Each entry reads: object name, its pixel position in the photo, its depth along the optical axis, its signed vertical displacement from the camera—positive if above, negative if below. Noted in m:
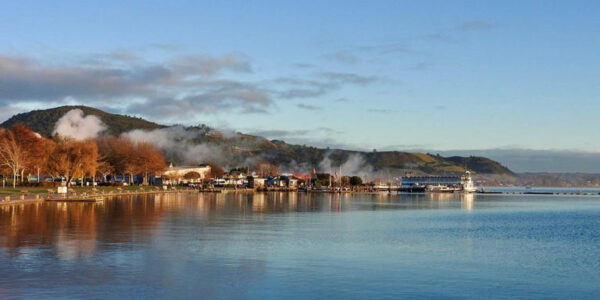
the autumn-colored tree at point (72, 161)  122.56 +3.72
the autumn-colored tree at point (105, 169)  155.52 +2.89
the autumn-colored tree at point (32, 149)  118.62 +6.13
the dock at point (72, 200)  79.25 -2.42
